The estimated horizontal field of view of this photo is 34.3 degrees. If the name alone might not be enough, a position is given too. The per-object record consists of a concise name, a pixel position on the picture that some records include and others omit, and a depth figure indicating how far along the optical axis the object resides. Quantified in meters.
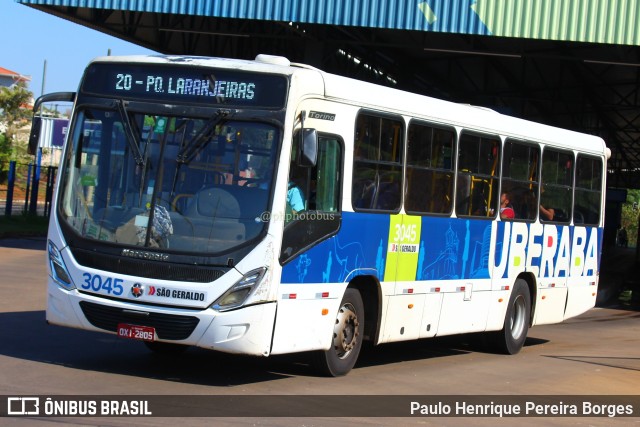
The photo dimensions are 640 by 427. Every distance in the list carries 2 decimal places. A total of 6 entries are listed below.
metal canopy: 25.08
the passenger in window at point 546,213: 14.79
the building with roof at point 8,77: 100.25
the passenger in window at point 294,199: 9.49
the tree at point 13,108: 64.44
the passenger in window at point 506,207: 13.69
